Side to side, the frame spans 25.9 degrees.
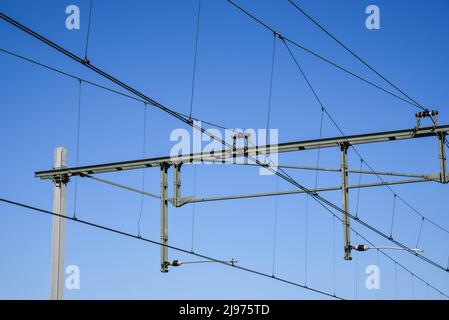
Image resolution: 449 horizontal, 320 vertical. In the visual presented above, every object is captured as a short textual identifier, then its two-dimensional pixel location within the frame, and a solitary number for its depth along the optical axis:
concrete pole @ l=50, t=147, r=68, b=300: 27.09
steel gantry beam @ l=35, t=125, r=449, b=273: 26.86
